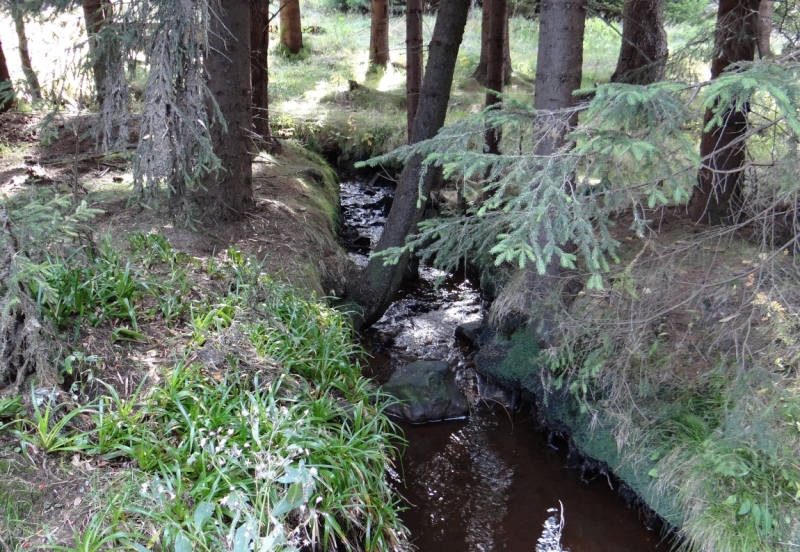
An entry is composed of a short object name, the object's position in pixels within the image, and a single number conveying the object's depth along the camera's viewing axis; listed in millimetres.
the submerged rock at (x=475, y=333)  6509
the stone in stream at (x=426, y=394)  5465
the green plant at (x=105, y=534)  2568
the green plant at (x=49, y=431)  3010
